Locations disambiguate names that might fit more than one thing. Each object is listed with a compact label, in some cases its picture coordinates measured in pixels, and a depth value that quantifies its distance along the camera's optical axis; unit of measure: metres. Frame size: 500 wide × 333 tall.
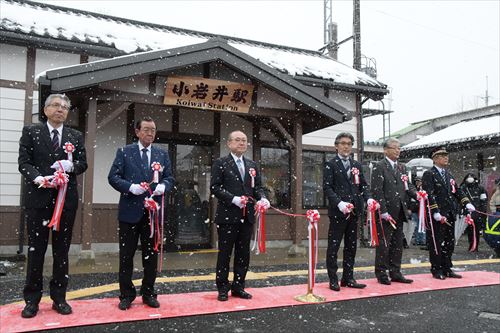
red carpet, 3.68
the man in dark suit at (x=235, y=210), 4.62
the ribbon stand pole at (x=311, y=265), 4.73
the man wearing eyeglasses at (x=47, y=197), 3.83
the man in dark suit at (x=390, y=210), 5.73
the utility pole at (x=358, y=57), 11.65
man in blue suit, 4.13
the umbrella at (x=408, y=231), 11.42
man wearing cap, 6.15
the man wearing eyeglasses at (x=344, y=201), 5.32
